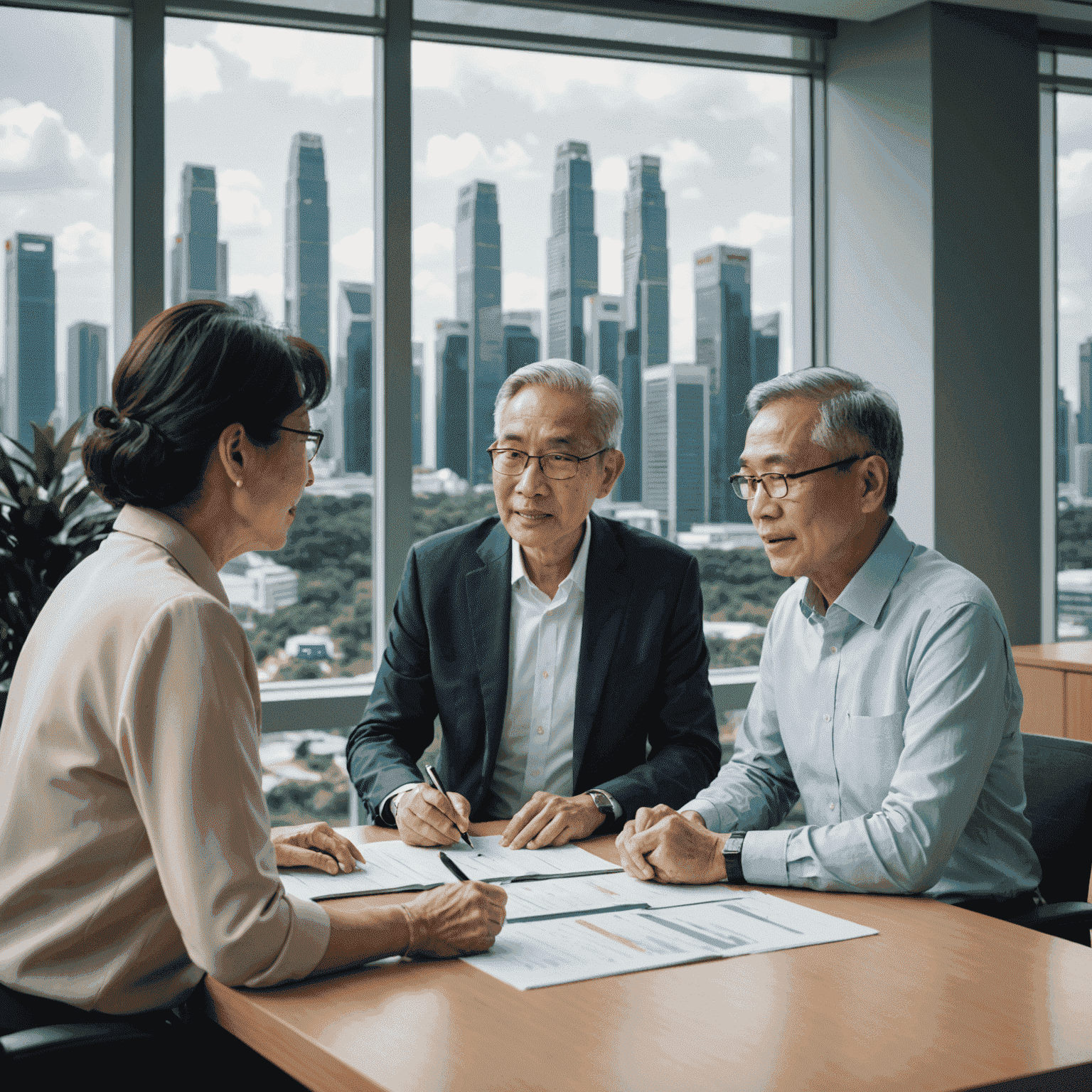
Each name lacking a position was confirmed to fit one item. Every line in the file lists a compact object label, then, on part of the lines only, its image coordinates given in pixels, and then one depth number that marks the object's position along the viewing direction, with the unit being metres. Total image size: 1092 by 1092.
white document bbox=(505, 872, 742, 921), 1.56
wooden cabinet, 3.61
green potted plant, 3.06
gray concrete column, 4.23
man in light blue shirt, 1.67
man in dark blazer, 2.34
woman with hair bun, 1.21
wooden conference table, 1.08
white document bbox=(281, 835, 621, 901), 1.66
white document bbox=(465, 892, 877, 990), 1.34
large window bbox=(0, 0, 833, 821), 3.62
